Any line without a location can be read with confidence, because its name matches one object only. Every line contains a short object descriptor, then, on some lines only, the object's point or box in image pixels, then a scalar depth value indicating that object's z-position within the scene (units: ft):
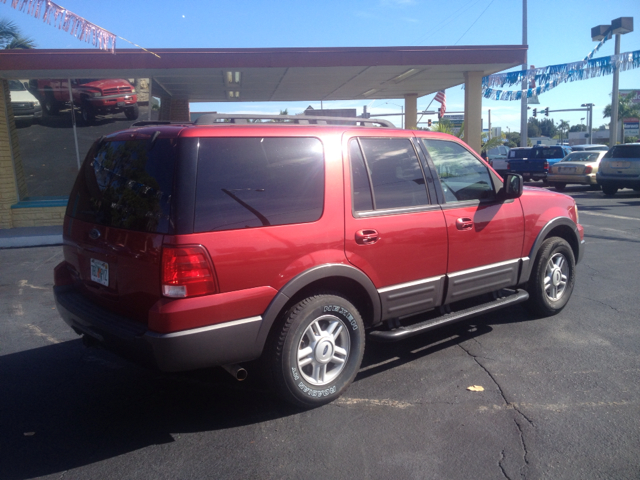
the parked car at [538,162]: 73.56
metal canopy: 35.22
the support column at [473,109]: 43.80
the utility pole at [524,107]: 93.00
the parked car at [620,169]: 55.16
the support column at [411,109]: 62.75
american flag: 65.16
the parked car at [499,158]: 83.20
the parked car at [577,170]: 63.16
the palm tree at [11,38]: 48.26
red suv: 10.65
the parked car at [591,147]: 71.22
